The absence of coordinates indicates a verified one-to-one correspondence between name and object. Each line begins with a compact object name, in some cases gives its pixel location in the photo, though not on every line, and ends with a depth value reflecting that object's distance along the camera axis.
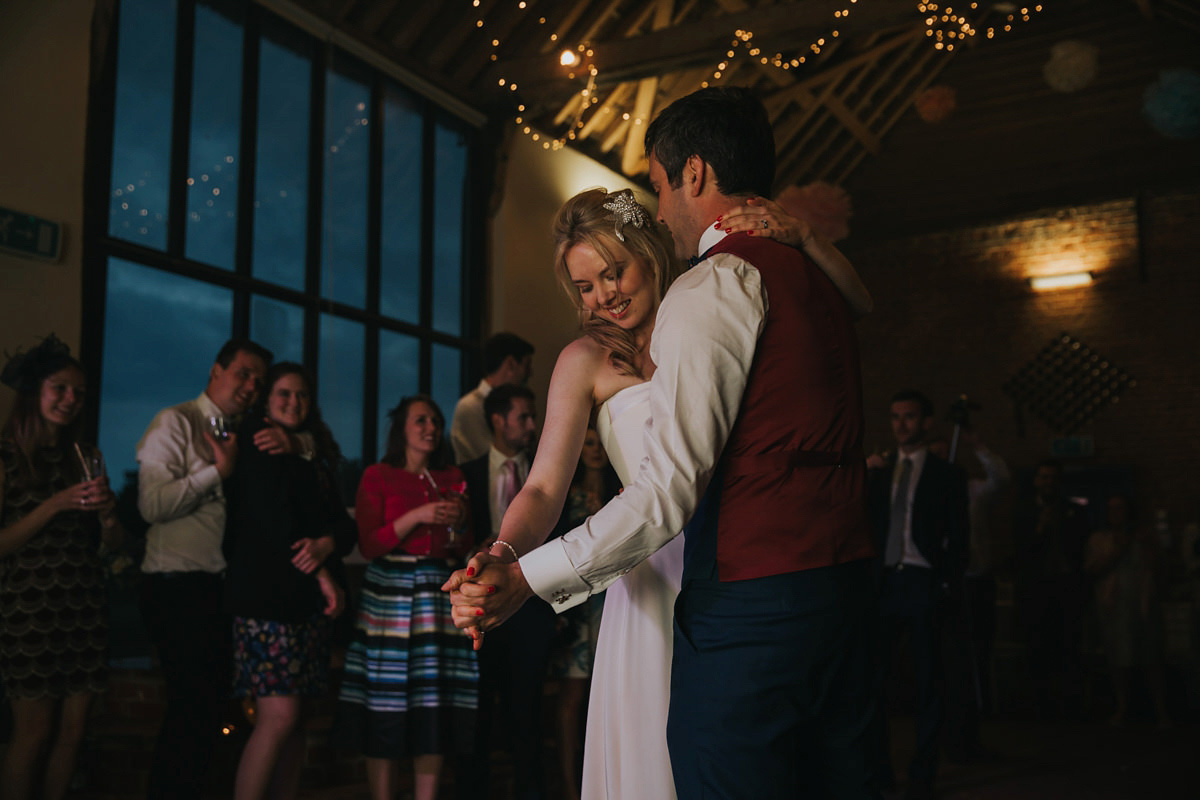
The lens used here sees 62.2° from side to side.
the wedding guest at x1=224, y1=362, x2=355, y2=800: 3.03
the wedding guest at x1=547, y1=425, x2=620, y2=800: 3.92
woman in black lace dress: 3.07
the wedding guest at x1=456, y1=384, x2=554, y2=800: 3.62
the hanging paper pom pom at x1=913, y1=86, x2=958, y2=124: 9.55
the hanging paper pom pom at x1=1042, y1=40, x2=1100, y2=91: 8.48
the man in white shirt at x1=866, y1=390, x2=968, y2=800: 4.29
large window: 4.84
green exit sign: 4.11
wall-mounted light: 9.57
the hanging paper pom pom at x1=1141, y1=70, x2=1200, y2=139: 7.39
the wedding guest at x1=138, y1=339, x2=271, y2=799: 3.10
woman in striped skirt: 3.25
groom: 1.22
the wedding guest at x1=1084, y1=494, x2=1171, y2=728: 6.31
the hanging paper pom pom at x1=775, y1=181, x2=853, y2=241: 8.89
